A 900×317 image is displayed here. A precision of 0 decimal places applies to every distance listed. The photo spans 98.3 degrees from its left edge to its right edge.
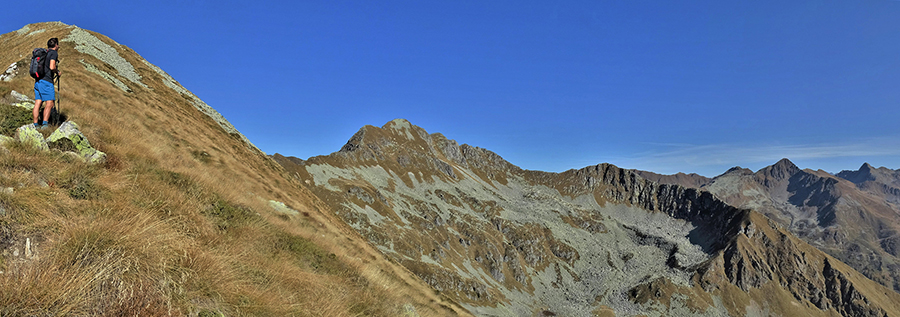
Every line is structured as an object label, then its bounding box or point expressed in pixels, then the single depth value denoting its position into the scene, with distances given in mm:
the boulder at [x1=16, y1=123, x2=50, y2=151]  10523
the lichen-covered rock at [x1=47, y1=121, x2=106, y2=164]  11175
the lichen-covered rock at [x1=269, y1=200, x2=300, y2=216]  18625
